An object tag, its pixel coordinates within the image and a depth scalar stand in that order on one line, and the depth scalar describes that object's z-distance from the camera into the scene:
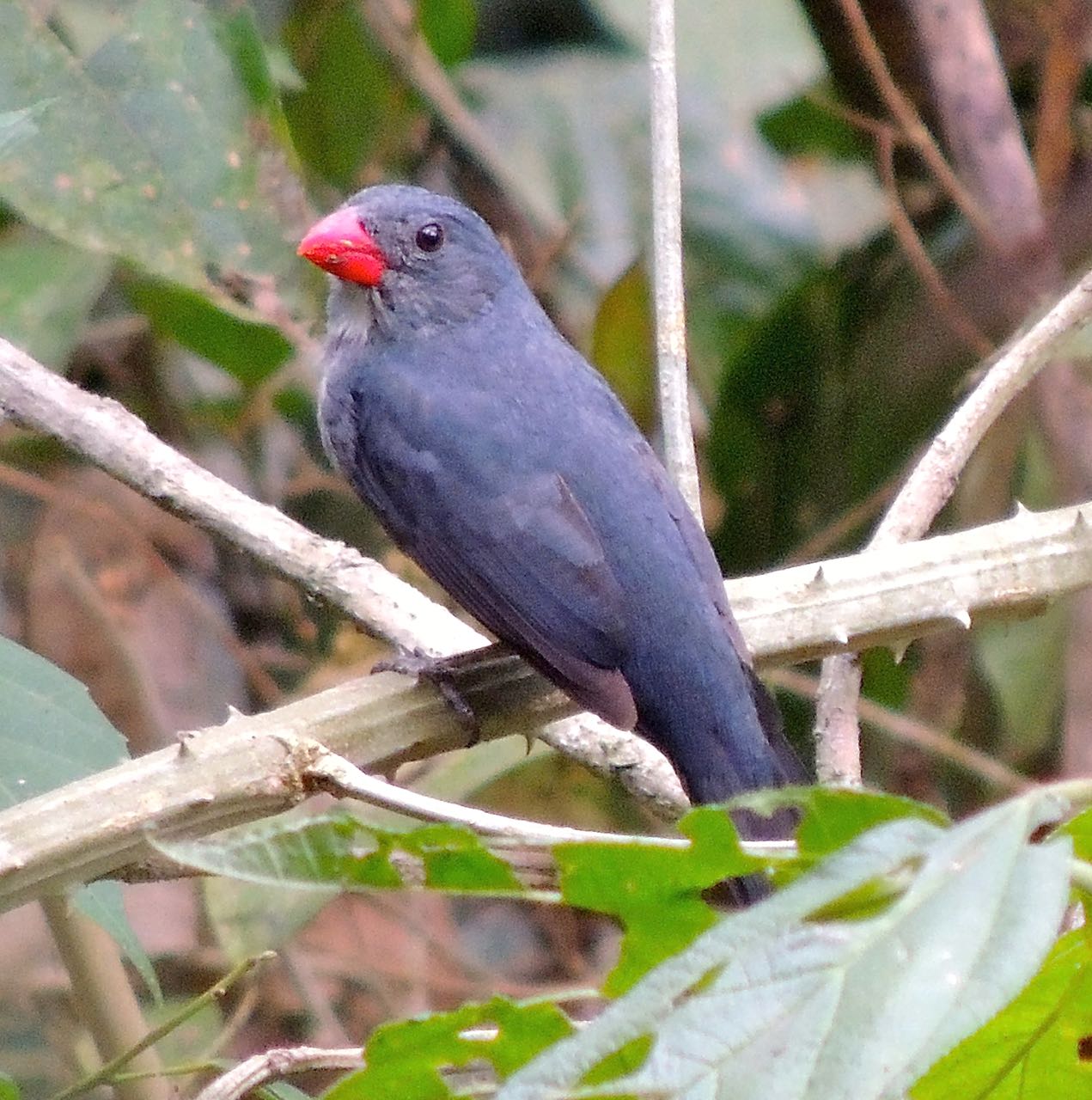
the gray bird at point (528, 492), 5.06
